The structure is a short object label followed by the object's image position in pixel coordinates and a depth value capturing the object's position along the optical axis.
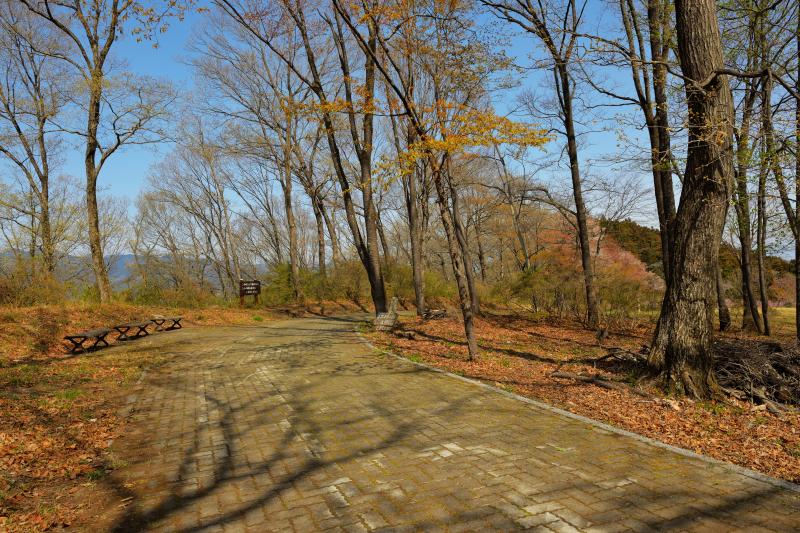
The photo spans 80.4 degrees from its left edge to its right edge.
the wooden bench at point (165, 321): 15.48
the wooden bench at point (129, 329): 13.80
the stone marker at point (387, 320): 14.67
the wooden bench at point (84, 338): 11.31
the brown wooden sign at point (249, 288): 23.03
